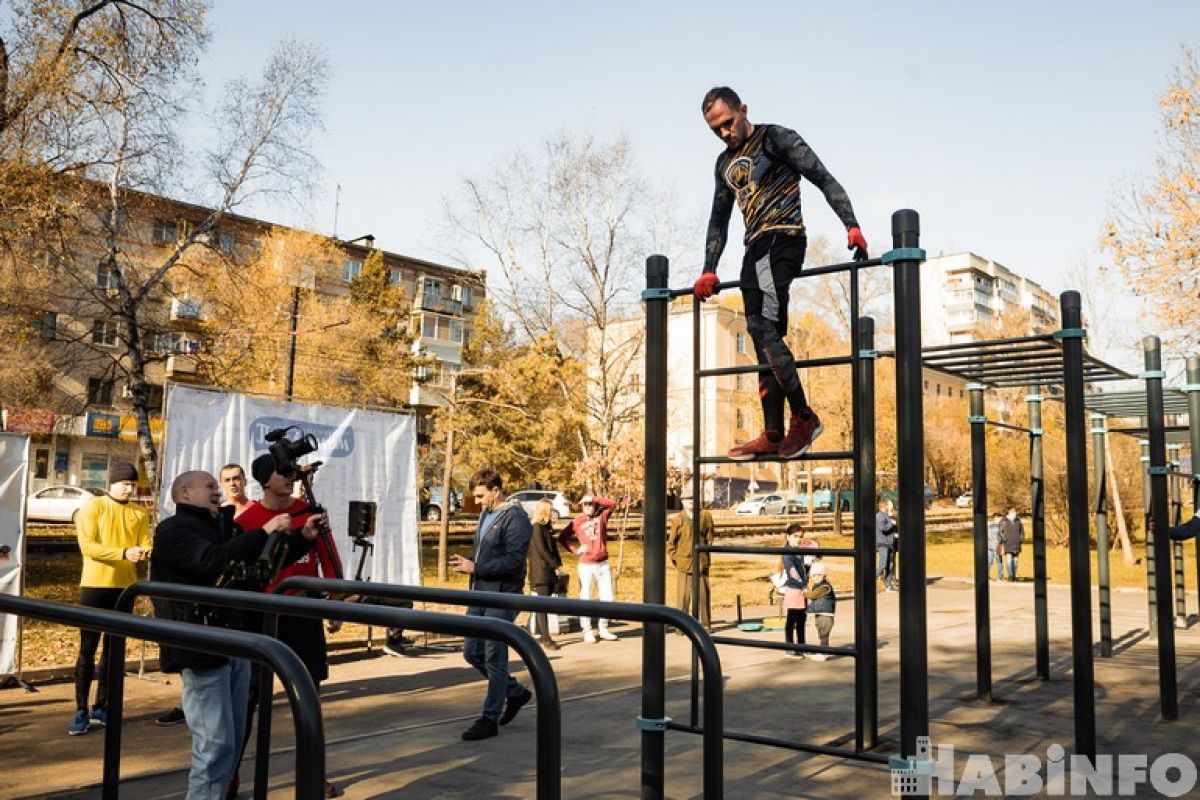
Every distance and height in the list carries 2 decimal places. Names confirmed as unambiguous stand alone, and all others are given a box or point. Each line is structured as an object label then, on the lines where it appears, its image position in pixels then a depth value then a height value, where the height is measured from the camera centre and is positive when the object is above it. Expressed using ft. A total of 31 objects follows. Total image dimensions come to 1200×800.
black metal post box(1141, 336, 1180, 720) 26.78 +0.70
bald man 15.24 -2.12
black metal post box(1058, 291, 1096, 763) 21.99 -0.35
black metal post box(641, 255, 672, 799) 16.07 -0.05
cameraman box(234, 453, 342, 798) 19.02 -1.27
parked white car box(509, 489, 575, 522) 118.73 -0.46
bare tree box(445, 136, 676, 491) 92.73 +15.90
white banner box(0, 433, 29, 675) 30.50 -0.90
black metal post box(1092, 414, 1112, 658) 38.75 -1.08
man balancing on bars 17.44 +4.51
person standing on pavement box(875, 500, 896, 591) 70.38 -3.22
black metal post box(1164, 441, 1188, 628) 49.67 -2.24
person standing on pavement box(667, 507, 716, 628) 45.62 -2.29
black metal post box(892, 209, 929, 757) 15.14 -0.02
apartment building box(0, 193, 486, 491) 74.69 +18.93
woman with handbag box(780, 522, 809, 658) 37.06 -3.31
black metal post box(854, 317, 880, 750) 17.88 -1.36
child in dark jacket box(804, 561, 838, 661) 35.12 -3.48
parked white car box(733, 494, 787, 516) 185.68 -0.97
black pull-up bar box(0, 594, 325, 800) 7.87 -1.40
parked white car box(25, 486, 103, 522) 109.91 -1.56
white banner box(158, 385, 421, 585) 35.96 +1.58
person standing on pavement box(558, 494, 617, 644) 45.19 -1.85
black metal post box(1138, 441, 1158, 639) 40.34 -2.67
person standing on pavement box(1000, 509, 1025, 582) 79.82 -2.50
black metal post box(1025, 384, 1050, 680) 32.30 -2.51
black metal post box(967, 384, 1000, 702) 28.96 -0.89
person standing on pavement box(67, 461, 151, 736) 26.20 -1.41
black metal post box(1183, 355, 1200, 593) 31.76 +3.08
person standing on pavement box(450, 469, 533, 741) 24.39 -1.93
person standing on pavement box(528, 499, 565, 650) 43.29 -2.55
